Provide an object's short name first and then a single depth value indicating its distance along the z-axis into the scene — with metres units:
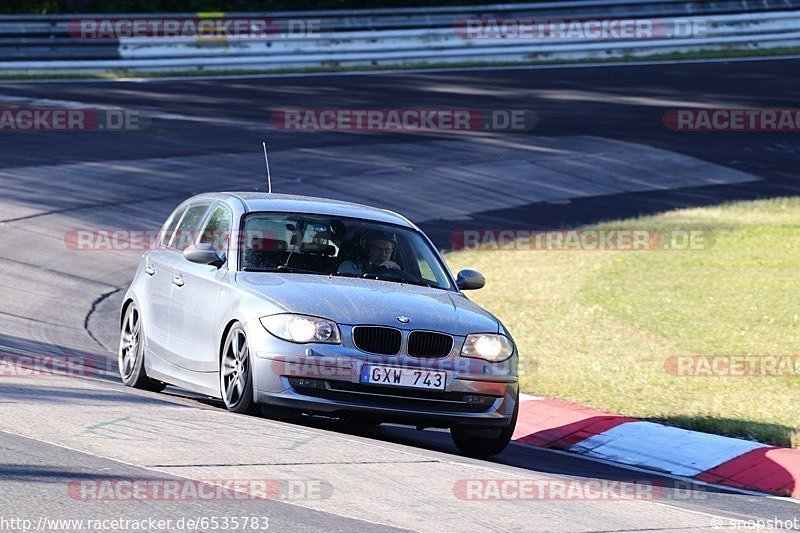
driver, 19.22
